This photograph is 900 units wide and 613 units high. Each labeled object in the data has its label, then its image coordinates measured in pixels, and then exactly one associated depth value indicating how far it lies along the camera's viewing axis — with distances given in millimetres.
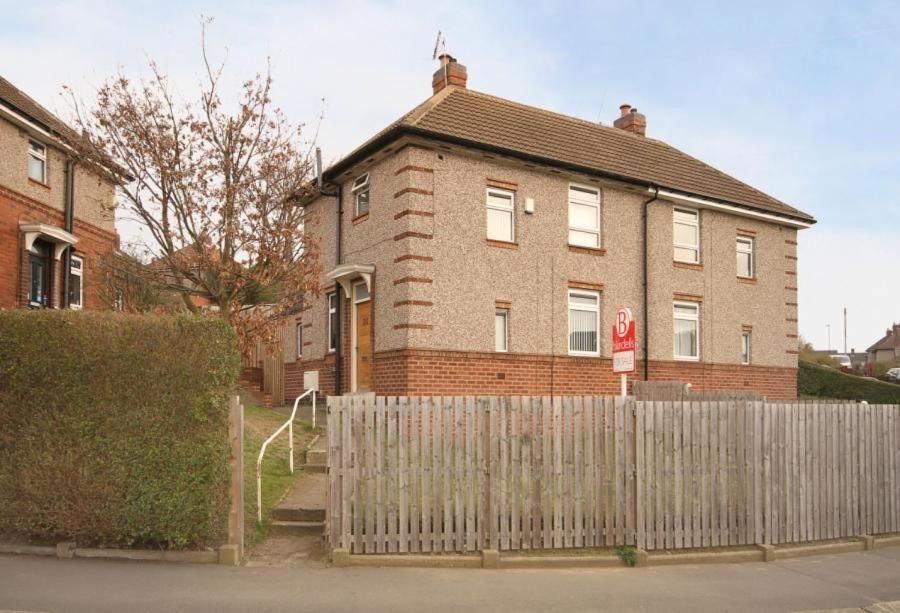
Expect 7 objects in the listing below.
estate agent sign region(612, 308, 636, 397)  10477
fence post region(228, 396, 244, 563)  7387
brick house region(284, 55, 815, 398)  15312
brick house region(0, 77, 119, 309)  17188
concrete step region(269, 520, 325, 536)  8438
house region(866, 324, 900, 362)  92162
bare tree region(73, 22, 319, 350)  13664
